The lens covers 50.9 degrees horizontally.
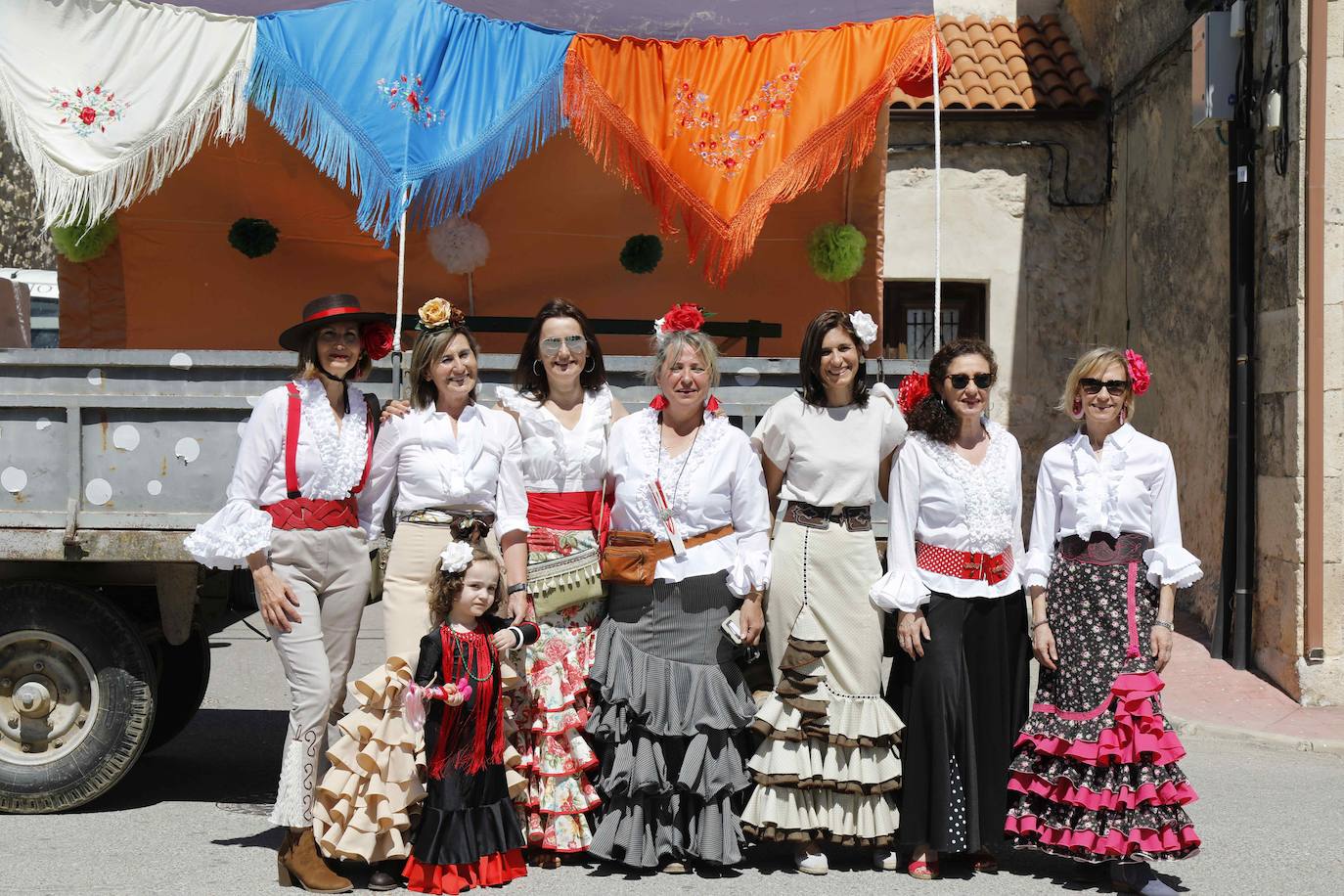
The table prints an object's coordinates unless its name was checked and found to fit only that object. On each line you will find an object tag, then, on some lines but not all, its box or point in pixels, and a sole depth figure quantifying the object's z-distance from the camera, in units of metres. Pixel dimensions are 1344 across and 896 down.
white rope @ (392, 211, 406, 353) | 5.60
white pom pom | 7.55
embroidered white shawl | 5.71
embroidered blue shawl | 5.71
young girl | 4.41
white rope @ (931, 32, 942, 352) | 5.38
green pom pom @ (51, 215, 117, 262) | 7.37
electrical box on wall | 8.31
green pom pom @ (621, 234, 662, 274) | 7.63
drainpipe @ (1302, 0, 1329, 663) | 7.45
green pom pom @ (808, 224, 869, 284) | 7.28
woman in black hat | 4.47
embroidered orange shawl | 5.88
